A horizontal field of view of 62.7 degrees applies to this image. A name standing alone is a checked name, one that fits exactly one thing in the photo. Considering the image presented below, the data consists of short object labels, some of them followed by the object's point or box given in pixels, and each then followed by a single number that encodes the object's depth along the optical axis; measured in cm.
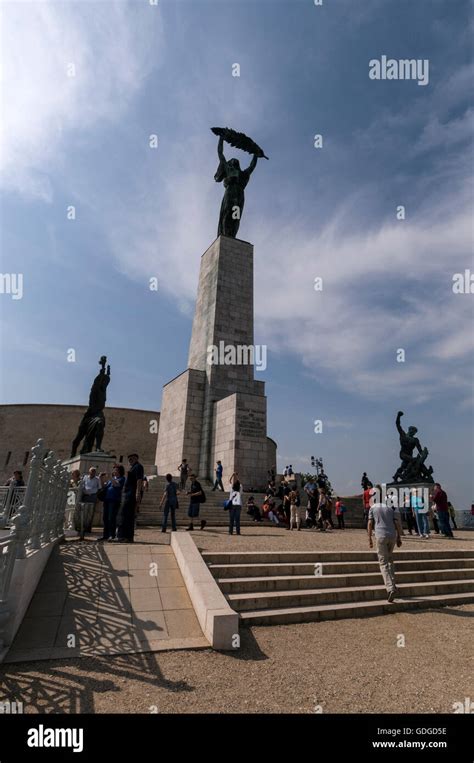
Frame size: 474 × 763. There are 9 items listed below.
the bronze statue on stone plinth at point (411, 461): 2069
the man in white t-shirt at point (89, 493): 880
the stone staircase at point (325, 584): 534
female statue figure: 2327
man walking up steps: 595
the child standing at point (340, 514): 1473
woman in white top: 984
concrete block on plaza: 420
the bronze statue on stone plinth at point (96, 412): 1767
